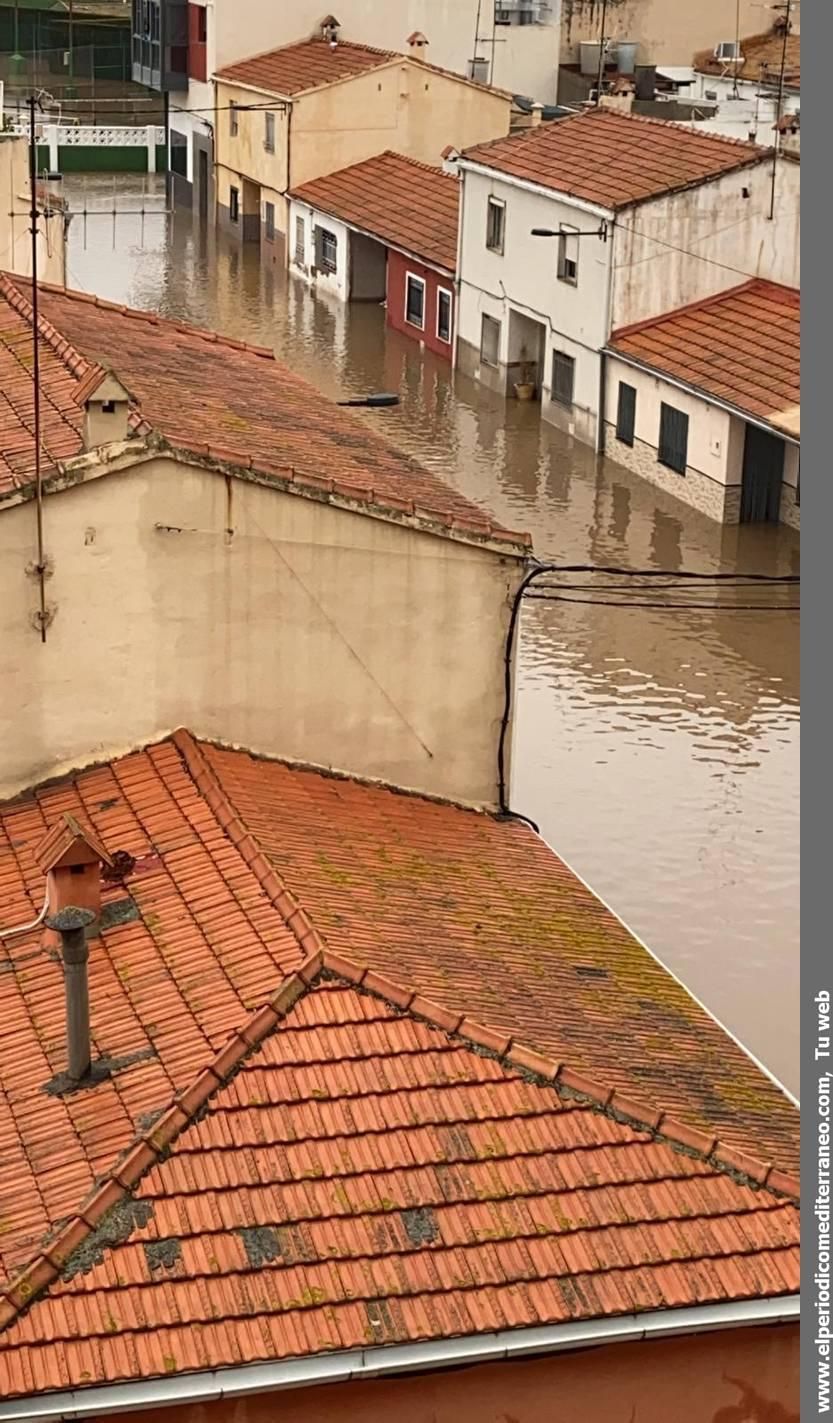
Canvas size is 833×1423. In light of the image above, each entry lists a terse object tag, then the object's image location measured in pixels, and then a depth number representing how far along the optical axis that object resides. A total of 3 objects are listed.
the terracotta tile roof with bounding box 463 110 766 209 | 32.19
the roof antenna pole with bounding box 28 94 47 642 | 12.69
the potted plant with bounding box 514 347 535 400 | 36.95
